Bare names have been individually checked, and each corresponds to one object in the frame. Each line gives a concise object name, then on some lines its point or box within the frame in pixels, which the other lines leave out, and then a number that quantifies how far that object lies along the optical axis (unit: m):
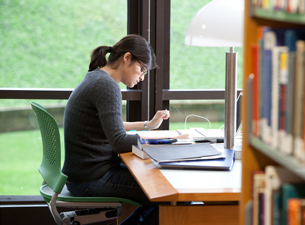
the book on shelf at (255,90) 2.27
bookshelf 2.29
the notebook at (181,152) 3.04
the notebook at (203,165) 2.96
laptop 3.45
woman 3.20
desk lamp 3.14
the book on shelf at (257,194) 2.28
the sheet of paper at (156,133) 3.64
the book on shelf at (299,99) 1.84
